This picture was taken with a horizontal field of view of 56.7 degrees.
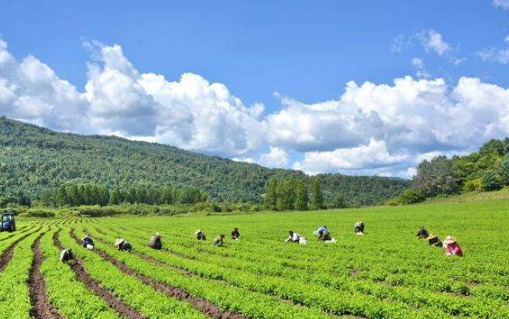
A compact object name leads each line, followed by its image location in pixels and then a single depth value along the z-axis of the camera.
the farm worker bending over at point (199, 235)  46.47
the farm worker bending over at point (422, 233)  40.06
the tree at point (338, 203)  171.18
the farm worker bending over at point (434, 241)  34.75
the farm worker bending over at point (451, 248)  29.31
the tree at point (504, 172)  120.81
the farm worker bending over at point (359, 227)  46.91
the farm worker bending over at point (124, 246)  38.50
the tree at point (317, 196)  157.91
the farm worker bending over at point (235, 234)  46.59
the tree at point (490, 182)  123.71
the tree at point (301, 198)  155.12
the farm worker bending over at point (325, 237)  40.08
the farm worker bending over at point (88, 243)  40.27
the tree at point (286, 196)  160.12
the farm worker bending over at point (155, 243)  39.66
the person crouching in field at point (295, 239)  39.39
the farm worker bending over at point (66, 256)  32.20
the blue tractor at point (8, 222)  72.06
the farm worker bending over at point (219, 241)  40.66
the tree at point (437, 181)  157.50
